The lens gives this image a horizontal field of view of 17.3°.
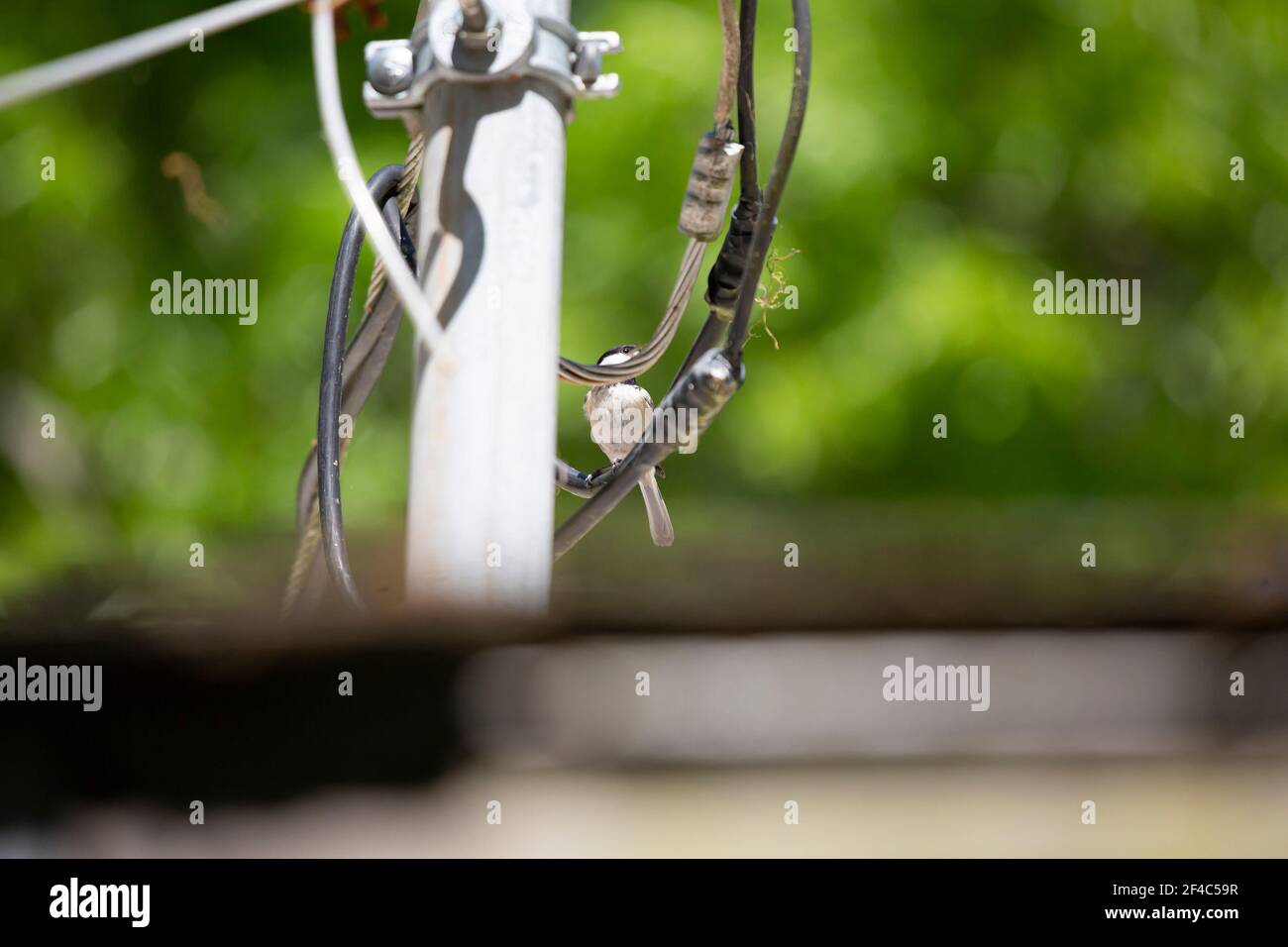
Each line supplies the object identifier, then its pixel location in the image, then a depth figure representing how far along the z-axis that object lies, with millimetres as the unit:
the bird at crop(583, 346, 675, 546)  2375
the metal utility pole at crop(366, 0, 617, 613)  2178
